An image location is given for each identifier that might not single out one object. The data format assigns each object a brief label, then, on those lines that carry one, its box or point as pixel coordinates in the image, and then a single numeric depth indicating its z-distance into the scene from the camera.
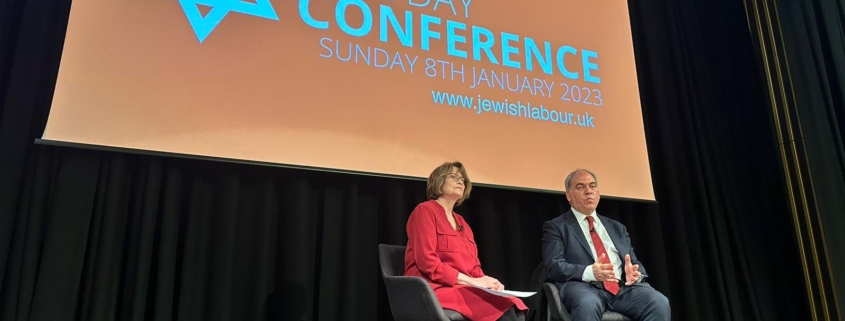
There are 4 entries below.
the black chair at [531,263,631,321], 2.37
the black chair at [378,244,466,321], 2.11
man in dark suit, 2.42
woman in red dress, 2.24
